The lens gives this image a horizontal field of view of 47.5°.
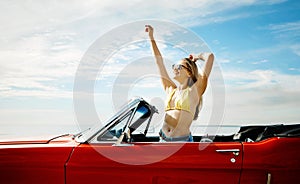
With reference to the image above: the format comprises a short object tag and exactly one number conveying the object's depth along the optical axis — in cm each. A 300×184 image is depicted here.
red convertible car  347
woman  432
